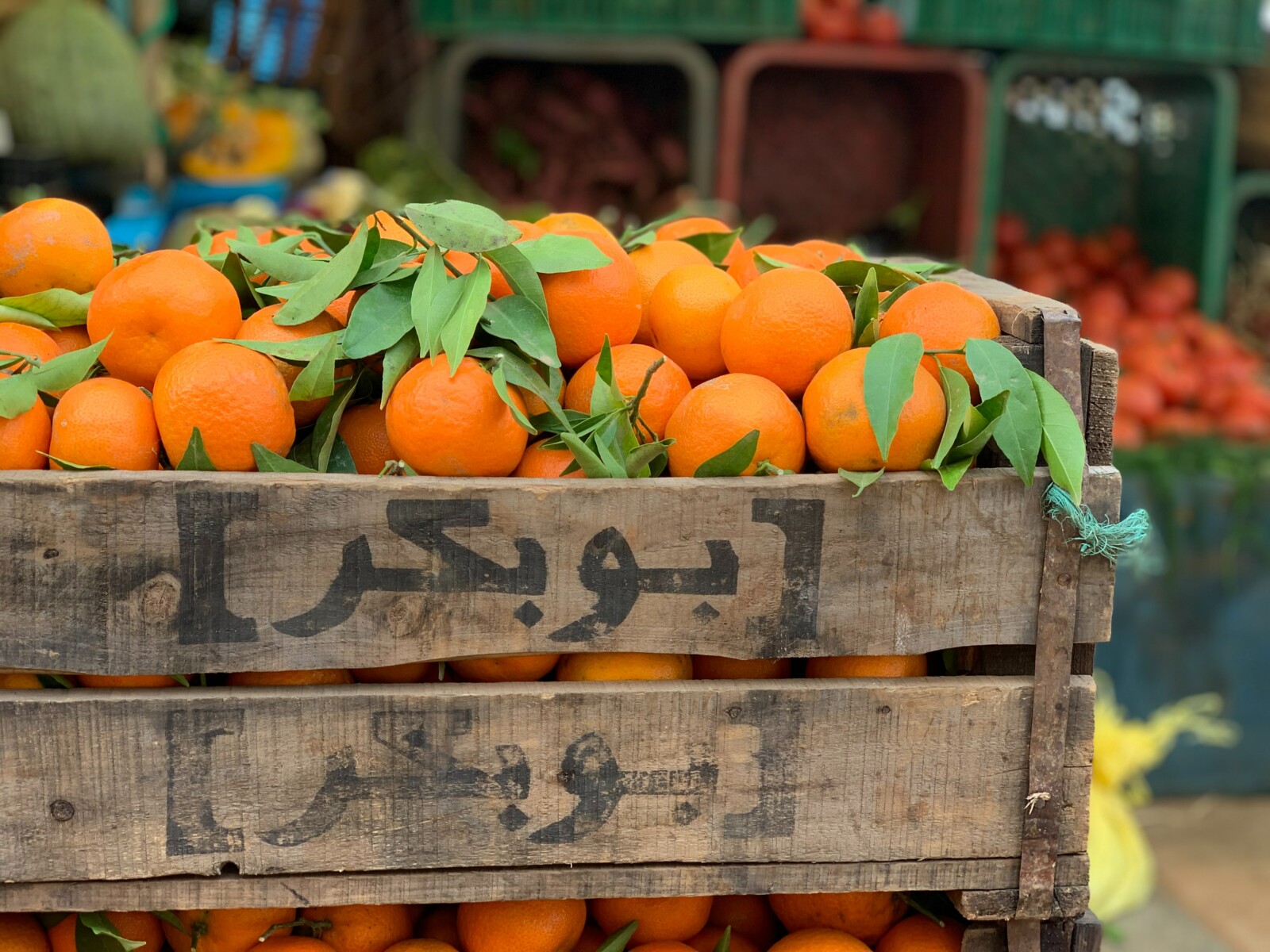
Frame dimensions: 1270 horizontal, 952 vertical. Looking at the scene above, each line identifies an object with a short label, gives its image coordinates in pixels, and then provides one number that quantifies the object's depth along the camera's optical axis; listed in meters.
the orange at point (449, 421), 0.97
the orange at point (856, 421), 1.00
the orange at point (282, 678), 1.01
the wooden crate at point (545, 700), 0.96
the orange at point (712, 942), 1.19
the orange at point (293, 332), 1.06
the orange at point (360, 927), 1.10
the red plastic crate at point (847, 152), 3.78
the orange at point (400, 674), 1.03
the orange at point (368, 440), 1.07
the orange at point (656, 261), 1.20
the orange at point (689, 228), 1.42
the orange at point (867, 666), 1.06
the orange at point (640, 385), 1.06
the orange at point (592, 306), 1.07
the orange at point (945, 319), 1.08
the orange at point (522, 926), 1.07
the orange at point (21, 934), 1.07
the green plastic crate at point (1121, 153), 3.61
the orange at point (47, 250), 1.16
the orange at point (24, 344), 1.04
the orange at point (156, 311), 1.04
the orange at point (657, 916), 1.13
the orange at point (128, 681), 1.00
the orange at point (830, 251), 1.30
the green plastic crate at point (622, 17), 3.27
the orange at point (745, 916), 1.22
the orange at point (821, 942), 1.09
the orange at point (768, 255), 1.24
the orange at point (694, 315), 1.12
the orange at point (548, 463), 1.02
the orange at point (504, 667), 1.02
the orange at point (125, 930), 1.09
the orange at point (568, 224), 1.18
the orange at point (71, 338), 1.14
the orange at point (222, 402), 0.97
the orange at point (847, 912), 1.14
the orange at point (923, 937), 1.14
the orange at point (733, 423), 1.00
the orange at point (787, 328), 1.04
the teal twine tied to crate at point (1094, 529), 1.00
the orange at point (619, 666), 1.03
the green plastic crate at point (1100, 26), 3.42
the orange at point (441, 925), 1.15
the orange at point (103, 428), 0.97
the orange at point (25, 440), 0.98
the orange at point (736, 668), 1.07
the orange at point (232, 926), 1.07
